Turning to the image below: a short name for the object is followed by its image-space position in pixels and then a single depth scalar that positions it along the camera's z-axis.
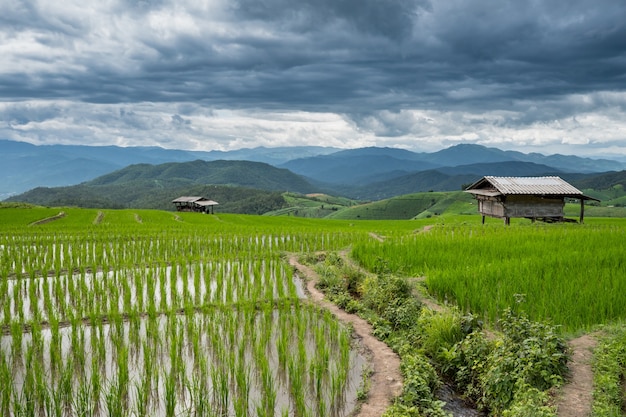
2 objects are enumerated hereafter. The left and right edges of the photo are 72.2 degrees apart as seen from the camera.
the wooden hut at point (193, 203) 55.50
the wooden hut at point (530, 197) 25.98
